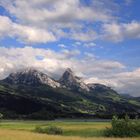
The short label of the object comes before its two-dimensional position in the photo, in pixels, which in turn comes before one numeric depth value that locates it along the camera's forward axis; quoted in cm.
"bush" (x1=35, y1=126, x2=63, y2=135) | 5443
